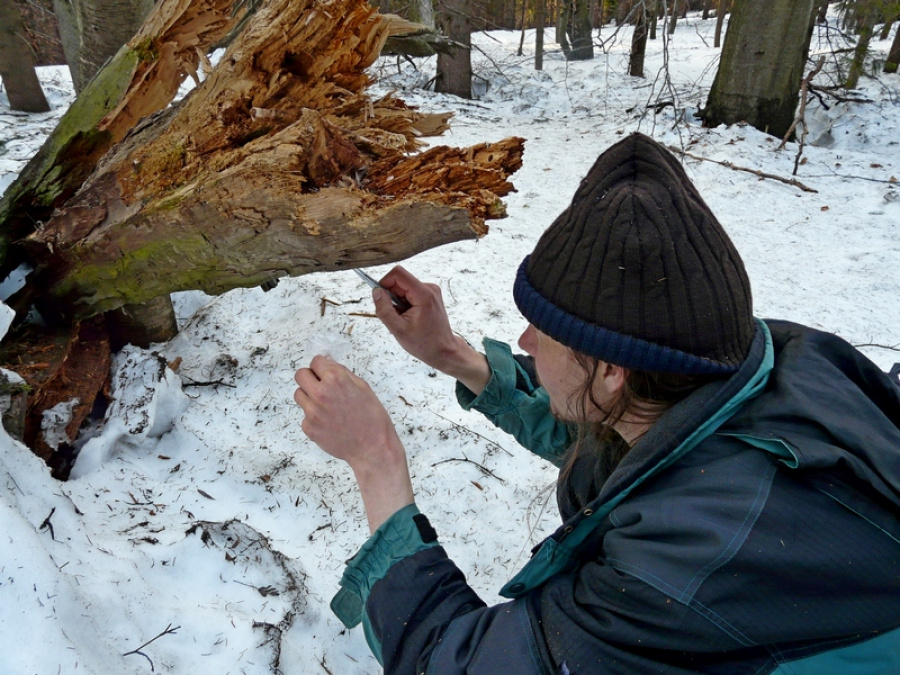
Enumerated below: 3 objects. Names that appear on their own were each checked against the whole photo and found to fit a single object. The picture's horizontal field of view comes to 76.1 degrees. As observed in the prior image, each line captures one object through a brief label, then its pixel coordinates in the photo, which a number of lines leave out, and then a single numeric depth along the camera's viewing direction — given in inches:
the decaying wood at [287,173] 59.2
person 34.3
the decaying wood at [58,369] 81.0
